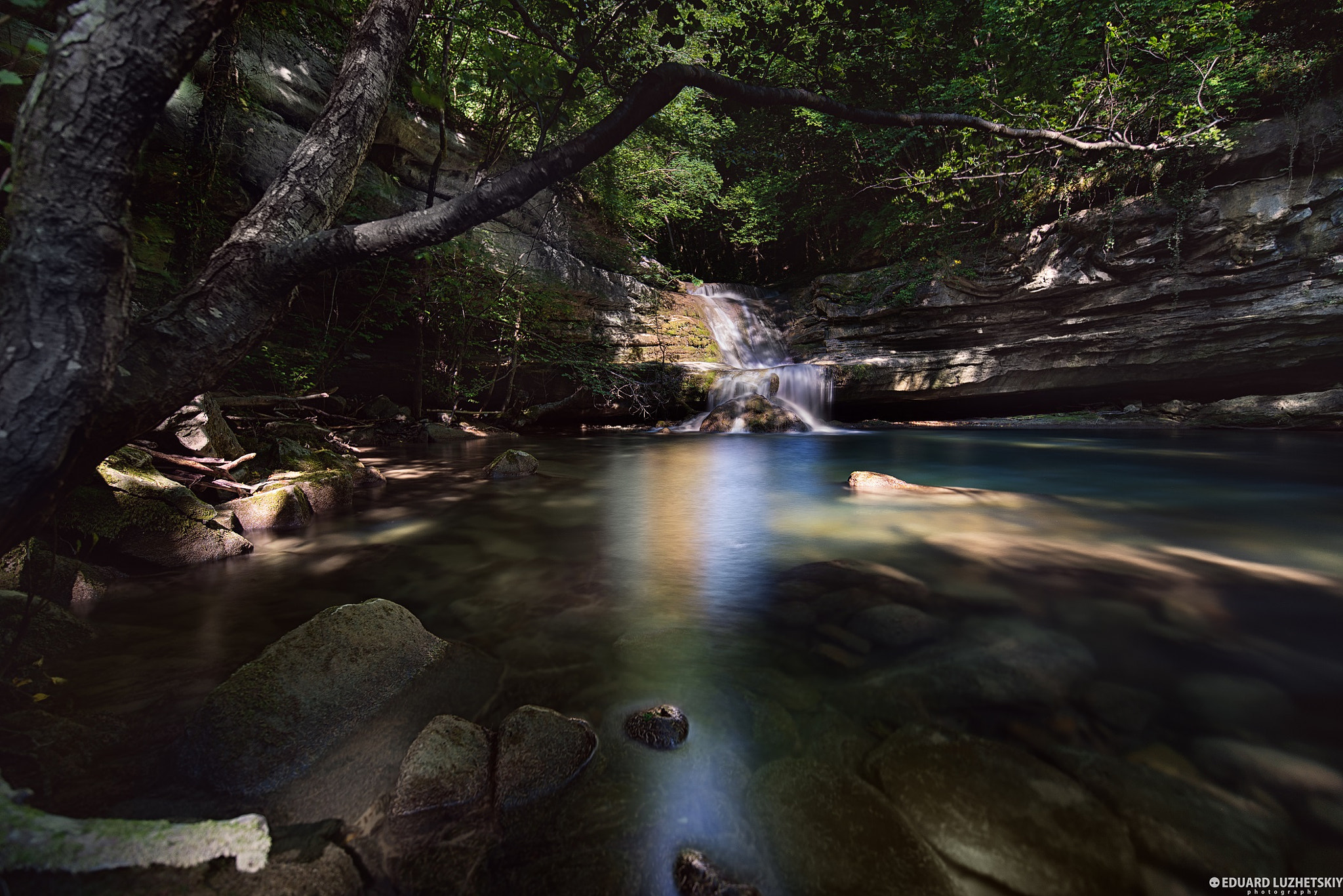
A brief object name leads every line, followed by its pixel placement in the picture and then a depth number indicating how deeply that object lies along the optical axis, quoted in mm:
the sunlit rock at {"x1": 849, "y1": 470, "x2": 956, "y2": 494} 5527
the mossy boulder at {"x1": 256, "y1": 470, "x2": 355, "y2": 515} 4402
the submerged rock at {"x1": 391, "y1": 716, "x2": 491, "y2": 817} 1365
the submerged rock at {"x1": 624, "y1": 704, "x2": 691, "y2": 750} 1673
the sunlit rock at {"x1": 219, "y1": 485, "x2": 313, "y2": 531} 3918
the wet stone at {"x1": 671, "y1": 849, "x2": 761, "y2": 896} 1147
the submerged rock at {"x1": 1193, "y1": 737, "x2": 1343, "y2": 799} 1424
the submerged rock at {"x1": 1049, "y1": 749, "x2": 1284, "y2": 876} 1222
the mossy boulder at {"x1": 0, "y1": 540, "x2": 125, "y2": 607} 2277
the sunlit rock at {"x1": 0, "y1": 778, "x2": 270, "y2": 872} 893
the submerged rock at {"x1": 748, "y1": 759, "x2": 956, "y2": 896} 1174
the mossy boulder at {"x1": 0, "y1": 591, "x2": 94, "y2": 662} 1892
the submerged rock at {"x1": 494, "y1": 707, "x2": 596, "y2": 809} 1437
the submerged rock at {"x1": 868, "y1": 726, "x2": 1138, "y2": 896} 1185
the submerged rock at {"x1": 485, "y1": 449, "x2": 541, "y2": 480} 6590
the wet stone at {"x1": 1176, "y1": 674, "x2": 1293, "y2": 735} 1716
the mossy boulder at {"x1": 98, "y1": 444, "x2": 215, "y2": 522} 3031
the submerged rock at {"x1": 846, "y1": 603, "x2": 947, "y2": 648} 2336
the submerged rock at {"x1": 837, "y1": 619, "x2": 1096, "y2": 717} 1867
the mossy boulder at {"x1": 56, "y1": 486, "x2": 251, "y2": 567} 2861
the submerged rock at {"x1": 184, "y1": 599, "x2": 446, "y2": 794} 1499
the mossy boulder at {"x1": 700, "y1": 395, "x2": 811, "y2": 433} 13000
